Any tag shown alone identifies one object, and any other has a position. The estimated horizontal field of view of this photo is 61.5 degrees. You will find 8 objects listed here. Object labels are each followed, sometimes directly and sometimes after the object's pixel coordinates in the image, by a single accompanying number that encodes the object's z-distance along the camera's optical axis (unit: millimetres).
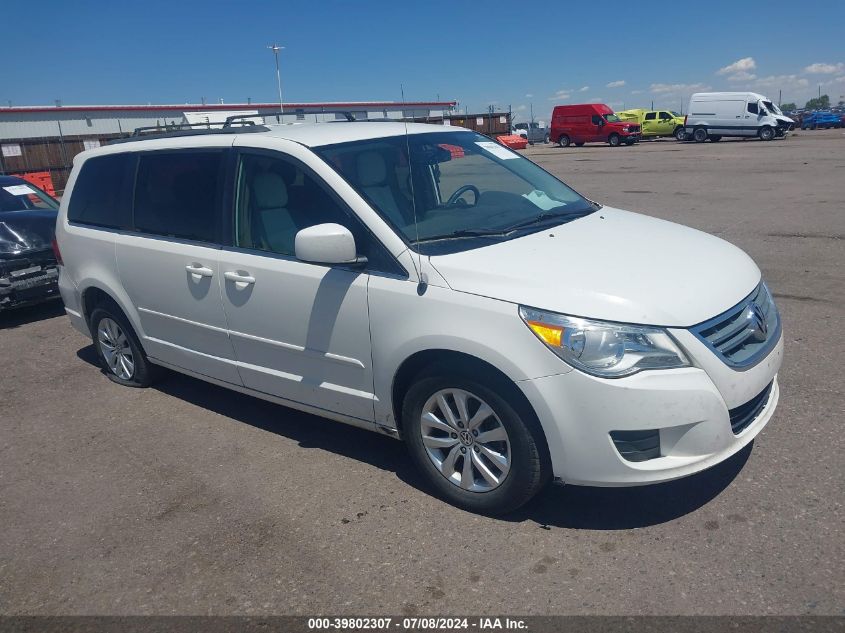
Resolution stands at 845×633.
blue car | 49812
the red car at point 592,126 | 39625
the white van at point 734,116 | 36156
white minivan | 2975
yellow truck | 42812
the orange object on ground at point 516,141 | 36238
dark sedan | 7293
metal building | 22609
